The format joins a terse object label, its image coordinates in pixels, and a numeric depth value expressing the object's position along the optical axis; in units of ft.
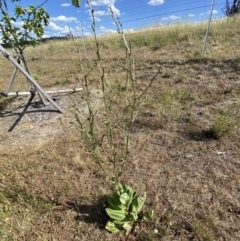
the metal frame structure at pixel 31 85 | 10.51
